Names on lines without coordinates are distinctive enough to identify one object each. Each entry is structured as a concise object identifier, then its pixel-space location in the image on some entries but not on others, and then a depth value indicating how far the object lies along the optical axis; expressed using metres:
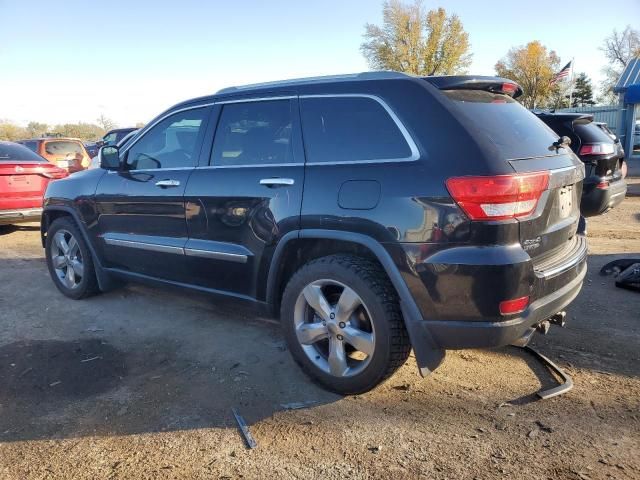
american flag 26.50
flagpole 49.83
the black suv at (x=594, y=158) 6.44
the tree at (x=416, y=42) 50.75
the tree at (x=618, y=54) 54.47
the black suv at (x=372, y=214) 2.73
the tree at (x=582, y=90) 59.20
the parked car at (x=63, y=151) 13.65
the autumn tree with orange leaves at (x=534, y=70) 50.97
